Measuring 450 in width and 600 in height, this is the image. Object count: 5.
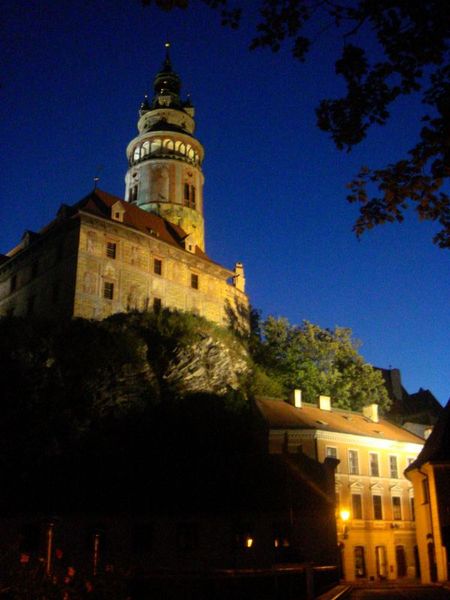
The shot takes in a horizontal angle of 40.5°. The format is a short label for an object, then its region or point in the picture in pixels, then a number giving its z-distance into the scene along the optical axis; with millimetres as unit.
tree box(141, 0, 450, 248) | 7918
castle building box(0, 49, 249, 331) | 40781
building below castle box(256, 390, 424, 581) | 34250
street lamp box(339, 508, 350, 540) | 31273
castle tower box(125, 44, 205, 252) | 56812
